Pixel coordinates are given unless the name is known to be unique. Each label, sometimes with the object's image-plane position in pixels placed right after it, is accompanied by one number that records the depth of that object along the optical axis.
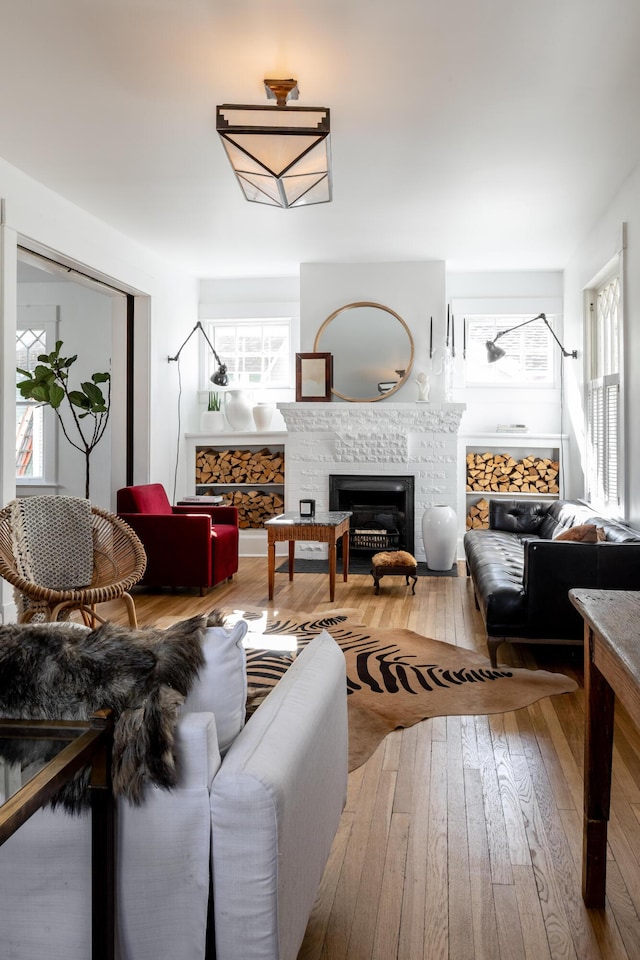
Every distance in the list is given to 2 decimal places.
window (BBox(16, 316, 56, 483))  8.16
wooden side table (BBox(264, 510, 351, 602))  5.36
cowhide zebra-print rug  3.18
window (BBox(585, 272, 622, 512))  5.54
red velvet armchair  5.68
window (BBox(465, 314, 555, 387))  7.79
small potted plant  8.00
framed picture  7.44
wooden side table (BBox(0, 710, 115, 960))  1.27
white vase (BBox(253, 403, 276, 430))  7.90
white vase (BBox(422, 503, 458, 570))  6.67
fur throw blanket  1.26
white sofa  1.27
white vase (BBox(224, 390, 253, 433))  7.88
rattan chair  3.68
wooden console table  1.82
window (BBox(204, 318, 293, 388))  8.18
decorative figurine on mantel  7.28
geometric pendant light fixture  3.42
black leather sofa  3.61
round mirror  7.45
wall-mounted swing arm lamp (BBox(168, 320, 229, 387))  7.80
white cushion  1.41
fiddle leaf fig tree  6.38
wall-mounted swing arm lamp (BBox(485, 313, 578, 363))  7.16
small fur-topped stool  5.77
